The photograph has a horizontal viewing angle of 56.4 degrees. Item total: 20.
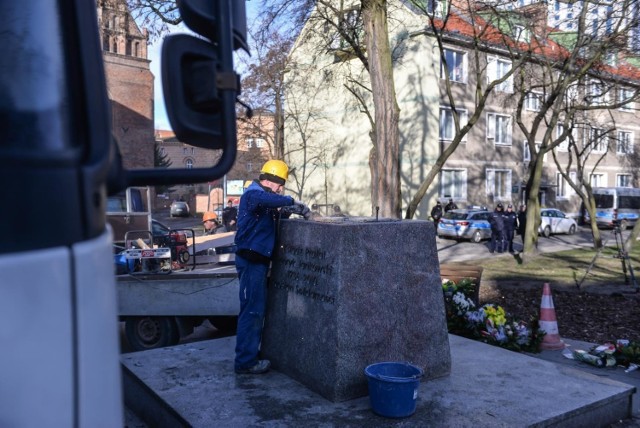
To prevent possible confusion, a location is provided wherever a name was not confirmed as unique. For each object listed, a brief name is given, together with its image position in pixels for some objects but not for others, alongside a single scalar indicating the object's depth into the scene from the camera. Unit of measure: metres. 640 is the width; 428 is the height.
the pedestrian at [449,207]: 28.98
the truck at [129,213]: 10.17
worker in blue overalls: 5.17
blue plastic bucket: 4.09
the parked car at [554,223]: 29.98
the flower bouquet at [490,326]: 6.71
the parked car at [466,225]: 26.12
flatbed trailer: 7.48
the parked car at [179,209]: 46.62
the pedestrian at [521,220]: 23.37
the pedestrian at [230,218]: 16.04
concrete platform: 4.20
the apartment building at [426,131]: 30.17
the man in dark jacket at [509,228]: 21.62
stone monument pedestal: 4.56
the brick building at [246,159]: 30.02
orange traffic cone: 7.07
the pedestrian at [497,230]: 21.50
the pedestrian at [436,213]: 27.52
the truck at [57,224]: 1.32
